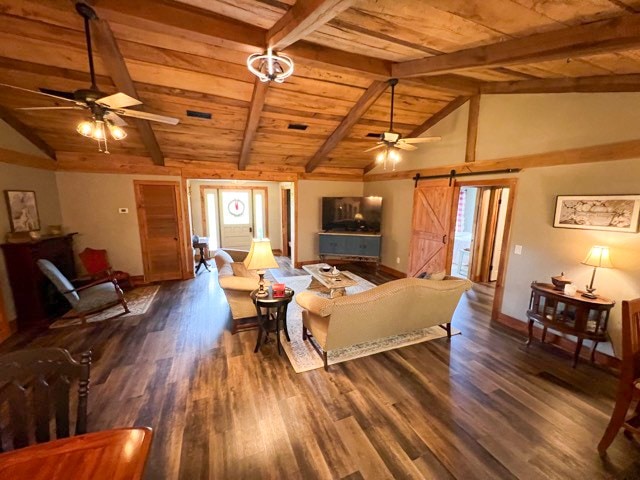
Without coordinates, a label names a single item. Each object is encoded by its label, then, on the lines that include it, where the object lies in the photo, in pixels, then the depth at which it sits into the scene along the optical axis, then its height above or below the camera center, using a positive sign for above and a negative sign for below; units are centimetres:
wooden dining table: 93 -96
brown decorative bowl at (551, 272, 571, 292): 307 -87
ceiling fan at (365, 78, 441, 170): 345 +89
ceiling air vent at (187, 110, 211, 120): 394 +138
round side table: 301 -131
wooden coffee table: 413 -126
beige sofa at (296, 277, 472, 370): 261 -113
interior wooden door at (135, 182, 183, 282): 535 -53
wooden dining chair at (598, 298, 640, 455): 175 -112
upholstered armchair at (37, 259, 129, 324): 343 -131
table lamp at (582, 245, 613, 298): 271 -52
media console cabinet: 635 -99
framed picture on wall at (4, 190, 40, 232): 359 -12
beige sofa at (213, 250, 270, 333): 329 -104
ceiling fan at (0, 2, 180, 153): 220 +87
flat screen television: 639 -21
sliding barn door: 493 -40
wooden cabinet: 349 -114
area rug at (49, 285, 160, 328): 381 -171
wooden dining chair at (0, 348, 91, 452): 112 -83
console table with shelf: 275 -119
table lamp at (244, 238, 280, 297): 297 -60
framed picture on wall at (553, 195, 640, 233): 268 -4
